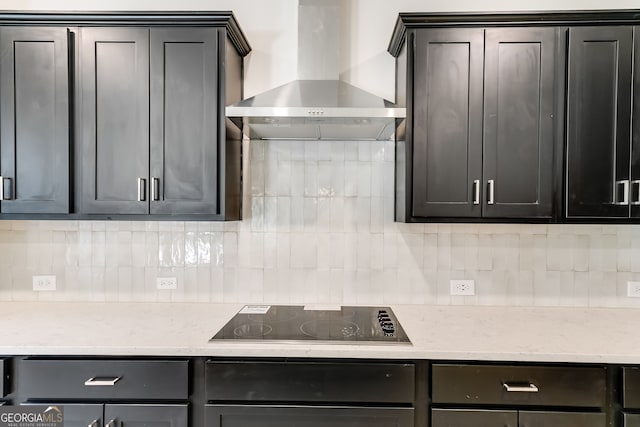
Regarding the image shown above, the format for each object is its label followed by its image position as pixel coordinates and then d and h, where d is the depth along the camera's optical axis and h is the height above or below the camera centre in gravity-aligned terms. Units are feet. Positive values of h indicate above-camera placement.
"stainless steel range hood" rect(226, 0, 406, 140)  5.26 +1.57
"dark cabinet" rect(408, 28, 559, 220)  5.61 +1.33
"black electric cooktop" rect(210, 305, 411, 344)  5.00 -1.97
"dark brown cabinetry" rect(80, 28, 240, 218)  5.71 +1.33
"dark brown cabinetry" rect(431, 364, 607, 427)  4.57 -2.51
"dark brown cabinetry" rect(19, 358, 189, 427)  4.69 -2.49
